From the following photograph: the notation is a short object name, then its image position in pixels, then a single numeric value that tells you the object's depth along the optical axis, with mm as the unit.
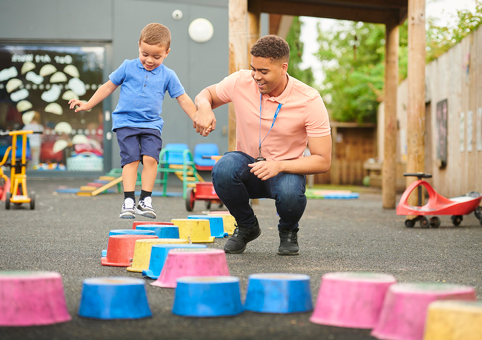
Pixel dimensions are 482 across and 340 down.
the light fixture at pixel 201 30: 13164
